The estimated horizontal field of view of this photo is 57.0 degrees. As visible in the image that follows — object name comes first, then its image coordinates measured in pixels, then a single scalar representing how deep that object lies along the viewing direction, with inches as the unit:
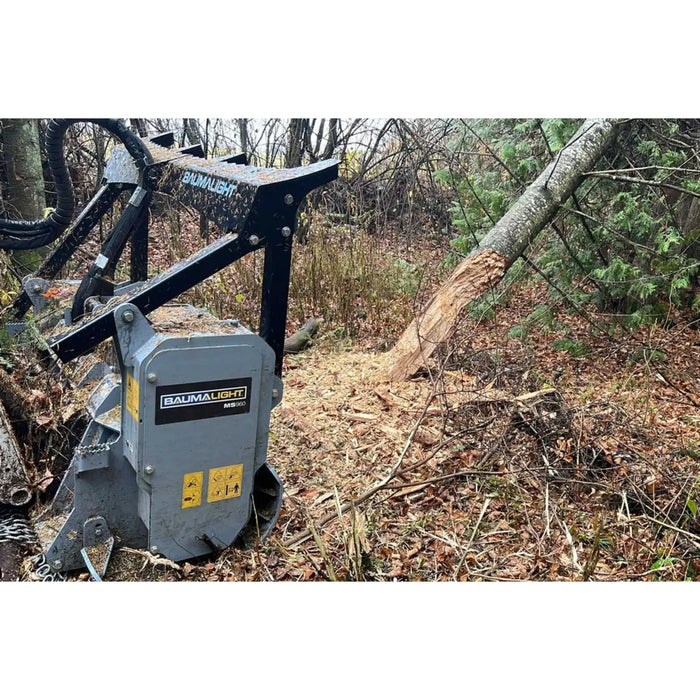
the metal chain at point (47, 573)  87.0
